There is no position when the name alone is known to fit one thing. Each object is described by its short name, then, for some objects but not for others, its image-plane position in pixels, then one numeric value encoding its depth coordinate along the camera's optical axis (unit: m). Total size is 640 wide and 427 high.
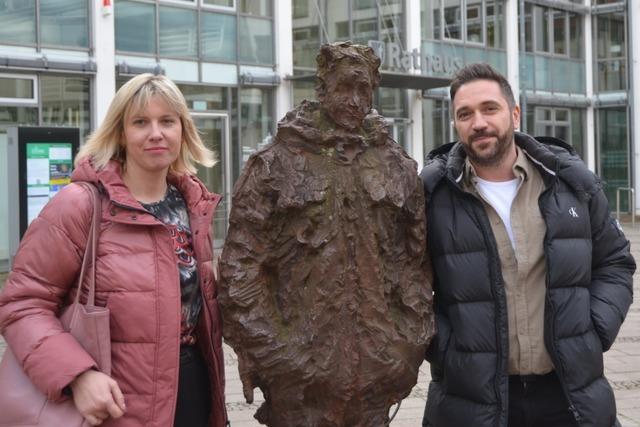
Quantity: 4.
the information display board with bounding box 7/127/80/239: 9.02
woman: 2.66
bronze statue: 3.04
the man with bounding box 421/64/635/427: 3.17
